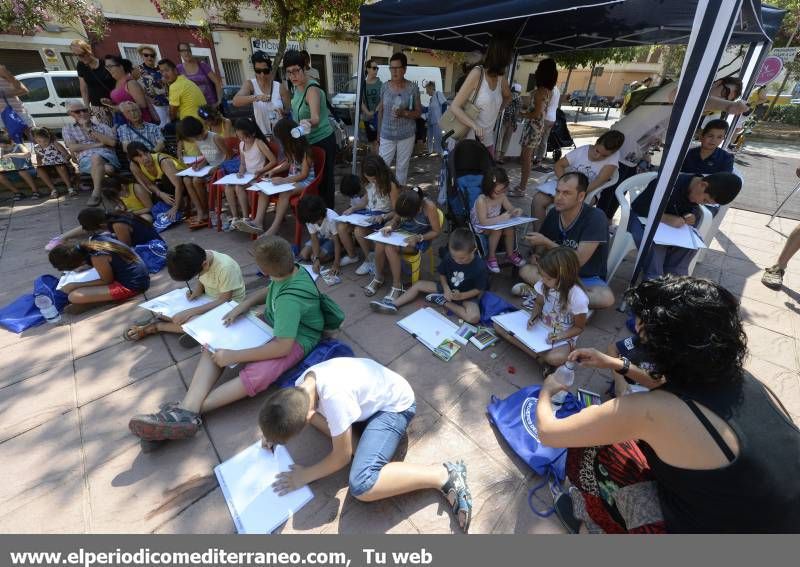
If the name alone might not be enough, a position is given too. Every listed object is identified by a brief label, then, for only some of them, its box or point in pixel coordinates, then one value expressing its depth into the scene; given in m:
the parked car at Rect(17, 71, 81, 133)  9.57
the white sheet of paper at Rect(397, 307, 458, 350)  2.69
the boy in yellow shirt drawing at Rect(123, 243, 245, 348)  2.50
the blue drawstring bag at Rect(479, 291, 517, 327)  2.88
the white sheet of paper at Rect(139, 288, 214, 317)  2.59
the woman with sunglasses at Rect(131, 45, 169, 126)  5.50
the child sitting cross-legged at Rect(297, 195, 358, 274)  3.26
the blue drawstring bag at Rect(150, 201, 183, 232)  4.54
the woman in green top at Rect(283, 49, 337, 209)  3.91
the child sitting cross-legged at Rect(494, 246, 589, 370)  2.20
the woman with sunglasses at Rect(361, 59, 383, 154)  7.13
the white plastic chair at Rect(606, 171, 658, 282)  3.10
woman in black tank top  1.00
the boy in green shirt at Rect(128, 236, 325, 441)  2.06
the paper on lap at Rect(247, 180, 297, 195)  3.91
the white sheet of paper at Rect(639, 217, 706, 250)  2.79
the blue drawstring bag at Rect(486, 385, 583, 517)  1.77
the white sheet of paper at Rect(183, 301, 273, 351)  2.21
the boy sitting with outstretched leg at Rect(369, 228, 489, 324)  2.81
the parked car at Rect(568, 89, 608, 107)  25.80
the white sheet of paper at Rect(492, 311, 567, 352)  2.36
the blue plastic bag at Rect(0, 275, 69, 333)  2.80
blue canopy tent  2.26
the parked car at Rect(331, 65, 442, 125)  9.84
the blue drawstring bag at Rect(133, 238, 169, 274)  3.62
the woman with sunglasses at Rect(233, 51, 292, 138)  4.66
